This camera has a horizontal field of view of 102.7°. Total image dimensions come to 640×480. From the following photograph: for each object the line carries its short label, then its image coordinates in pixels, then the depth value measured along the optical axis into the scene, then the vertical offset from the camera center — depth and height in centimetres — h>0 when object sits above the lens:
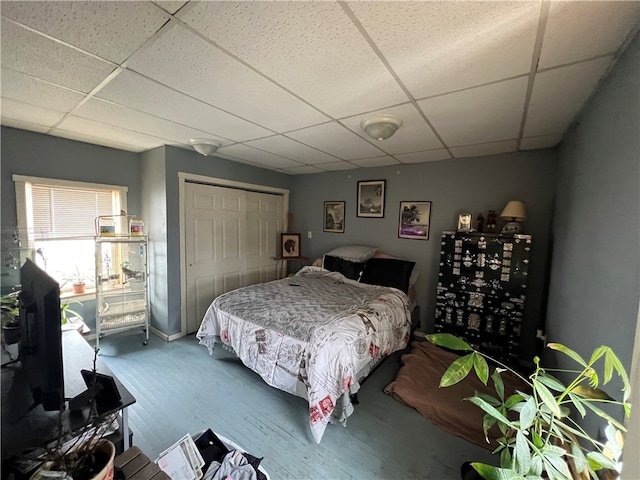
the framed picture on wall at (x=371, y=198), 370 +36
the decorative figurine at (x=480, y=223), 292 +3
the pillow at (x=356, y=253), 350 -43
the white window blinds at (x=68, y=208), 262 +5
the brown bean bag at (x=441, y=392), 185 -139
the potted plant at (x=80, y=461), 71 -72
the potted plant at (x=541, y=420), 69 -57
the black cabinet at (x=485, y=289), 254 -66
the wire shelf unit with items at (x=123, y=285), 294 -85
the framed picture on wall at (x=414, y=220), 336 +5
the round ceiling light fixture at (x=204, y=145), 266 +76
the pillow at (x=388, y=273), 310 -62
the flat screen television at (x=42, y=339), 86 -44
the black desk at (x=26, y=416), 89 -79
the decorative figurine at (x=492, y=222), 282 +4
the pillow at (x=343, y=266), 343 -62
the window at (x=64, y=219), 254 -7
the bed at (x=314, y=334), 183 -96
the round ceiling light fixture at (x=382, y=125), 196 +77
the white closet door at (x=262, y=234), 402 -25
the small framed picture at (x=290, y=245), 432 -43
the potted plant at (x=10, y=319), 125 -56
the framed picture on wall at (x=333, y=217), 408 +7
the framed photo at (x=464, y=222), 292 +4
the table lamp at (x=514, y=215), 261 +12
